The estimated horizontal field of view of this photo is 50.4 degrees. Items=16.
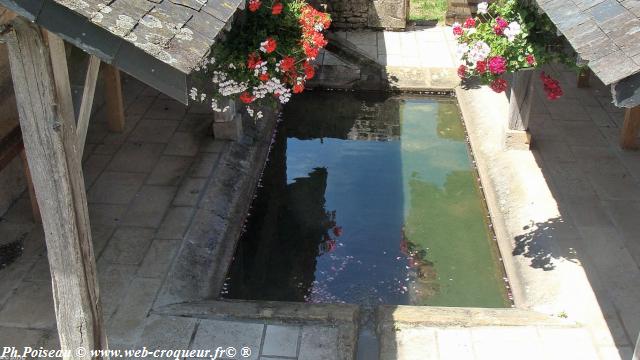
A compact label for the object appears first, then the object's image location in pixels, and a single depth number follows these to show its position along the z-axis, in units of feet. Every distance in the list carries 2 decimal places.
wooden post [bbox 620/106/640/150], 25.02
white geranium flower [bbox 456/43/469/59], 18.06
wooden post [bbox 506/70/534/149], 24.93
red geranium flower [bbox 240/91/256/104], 15.75
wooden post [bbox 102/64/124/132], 25.93
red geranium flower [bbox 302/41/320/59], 15.88
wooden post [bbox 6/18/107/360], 10.02
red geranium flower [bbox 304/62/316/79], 16.14
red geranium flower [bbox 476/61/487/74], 17.98
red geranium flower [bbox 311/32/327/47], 15.97
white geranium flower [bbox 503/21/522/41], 17.88
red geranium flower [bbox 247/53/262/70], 15.31
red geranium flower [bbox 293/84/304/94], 16.24
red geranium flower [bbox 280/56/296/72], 15.53
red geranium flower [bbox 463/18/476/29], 18.71
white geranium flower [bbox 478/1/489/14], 18.63
